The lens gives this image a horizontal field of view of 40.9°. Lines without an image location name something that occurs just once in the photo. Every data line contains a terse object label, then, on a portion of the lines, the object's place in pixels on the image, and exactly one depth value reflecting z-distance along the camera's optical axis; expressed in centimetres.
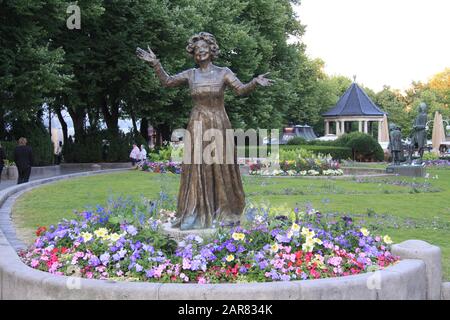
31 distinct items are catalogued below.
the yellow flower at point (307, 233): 649
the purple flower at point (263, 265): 591
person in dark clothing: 1805
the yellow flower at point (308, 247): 634
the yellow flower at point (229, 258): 603
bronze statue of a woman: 747
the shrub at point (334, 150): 3626
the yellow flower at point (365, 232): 696
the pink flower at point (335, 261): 613
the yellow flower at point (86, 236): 661
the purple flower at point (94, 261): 612
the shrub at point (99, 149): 3203
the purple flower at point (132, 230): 674
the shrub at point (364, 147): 3868
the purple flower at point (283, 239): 649
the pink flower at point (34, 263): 635
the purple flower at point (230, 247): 619
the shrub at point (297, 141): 4197
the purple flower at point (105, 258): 613
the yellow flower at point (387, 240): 684
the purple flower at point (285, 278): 577
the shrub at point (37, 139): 2797
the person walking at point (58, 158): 3607
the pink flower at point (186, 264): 590
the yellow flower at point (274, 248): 628
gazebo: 5929
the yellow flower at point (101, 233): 667
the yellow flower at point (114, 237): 653
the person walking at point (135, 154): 3098
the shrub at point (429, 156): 3472
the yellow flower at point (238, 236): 642
